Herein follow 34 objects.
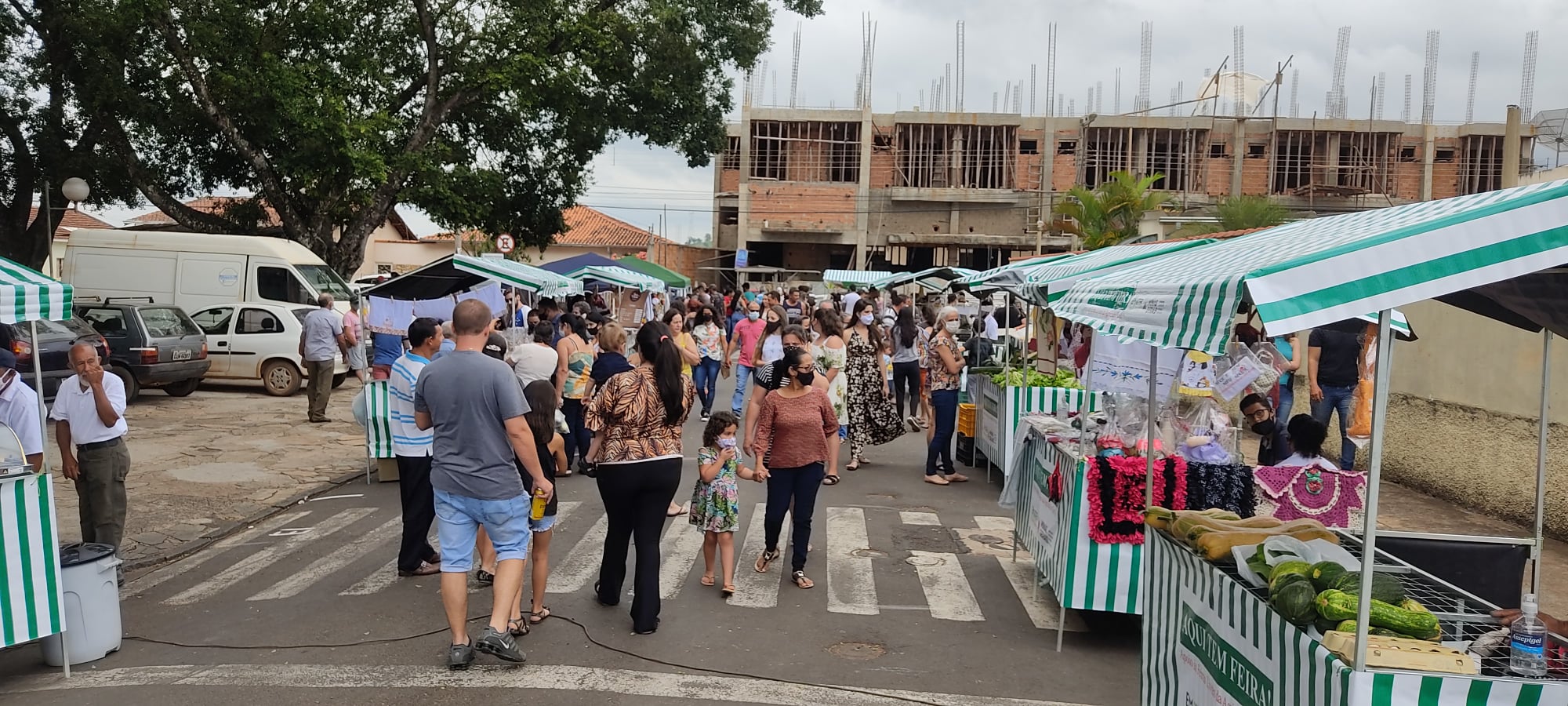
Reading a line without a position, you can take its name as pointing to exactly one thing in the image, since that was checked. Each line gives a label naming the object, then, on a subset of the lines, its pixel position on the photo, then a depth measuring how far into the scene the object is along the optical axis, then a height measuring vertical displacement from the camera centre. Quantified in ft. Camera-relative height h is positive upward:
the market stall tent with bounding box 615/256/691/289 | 95.50 +3.31
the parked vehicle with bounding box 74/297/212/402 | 50.52 -2.51
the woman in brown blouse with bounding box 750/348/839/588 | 22.89 -2.80
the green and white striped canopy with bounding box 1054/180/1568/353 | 9.65 +0.63
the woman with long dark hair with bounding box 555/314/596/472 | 34.68 -2.31
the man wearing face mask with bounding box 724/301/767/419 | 46.96 -1.53
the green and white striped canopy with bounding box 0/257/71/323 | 17.53 -0.15
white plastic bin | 18.20 -5.45
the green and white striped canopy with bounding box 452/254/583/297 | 42.57 +1.18
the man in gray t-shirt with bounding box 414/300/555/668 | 17.56 -2.67
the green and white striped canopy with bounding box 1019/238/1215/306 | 23.63 +1.19
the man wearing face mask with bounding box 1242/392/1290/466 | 24.03 -2.20
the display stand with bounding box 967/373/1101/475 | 33.73 -2.83
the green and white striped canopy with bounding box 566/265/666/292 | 75.85 +2.08
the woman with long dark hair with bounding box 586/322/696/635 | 19.35 -2.55
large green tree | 65.67 +13.43
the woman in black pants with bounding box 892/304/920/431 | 42.68 -1.60
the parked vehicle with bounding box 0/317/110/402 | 42.19 -2.43
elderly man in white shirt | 21.27 -3.06
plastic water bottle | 10.14 -2.99
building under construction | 134.92 +19.64
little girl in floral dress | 21.76 -3.74
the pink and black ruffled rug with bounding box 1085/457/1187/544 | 19.17 -3.10
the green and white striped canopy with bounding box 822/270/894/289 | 96.58 +3.15
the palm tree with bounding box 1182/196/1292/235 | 68.90 +7.13
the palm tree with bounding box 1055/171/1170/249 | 66.39 +6.97
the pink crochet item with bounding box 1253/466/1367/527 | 19.02 -2.98
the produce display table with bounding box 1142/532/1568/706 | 9.97 -3.51
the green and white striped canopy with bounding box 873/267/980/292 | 63.87 +2.46
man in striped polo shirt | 23.30 -3.27
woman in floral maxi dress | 37.24 -2.84
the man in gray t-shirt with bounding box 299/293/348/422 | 48.37 -2.63
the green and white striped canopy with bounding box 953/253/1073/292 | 30.66 +1.21
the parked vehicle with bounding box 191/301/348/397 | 57.47 -2.81
